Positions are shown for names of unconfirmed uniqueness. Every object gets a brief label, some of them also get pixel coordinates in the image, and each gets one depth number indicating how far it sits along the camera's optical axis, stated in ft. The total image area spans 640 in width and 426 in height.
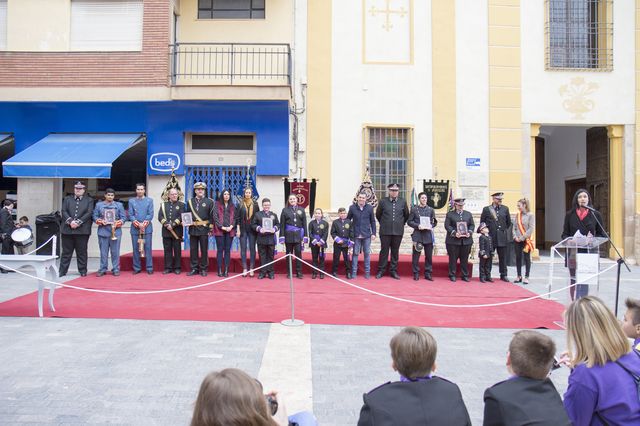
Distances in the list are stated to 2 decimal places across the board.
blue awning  37.52
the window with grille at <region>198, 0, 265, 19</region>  45.75
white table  20.70
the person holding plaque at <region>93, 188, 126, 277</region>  33.12
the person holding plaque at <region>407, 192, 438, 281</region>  33.99
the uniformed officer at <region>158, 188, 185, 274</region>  33.88
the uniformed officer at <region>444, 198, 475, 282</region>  33.86
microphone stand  22.98
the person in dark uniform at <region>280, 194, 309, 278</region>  33.60
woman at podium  25.08
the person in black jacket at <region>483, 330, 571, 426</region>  6.88
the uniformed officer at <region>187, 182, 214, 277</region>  33.76
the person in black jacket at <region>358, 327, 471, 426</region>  6.63
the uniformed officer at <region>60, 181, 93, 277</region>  32.42
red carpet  22.13
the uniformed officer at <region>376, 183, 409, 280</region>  34.30
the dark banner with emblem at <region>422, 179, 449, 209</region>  44.42
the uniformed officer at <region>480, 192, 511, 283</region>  33.96
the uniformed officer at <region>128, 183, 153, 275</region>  34.27
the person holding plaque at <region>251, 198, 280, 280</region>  33.06
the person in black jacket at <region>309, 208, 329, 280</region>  34.04
